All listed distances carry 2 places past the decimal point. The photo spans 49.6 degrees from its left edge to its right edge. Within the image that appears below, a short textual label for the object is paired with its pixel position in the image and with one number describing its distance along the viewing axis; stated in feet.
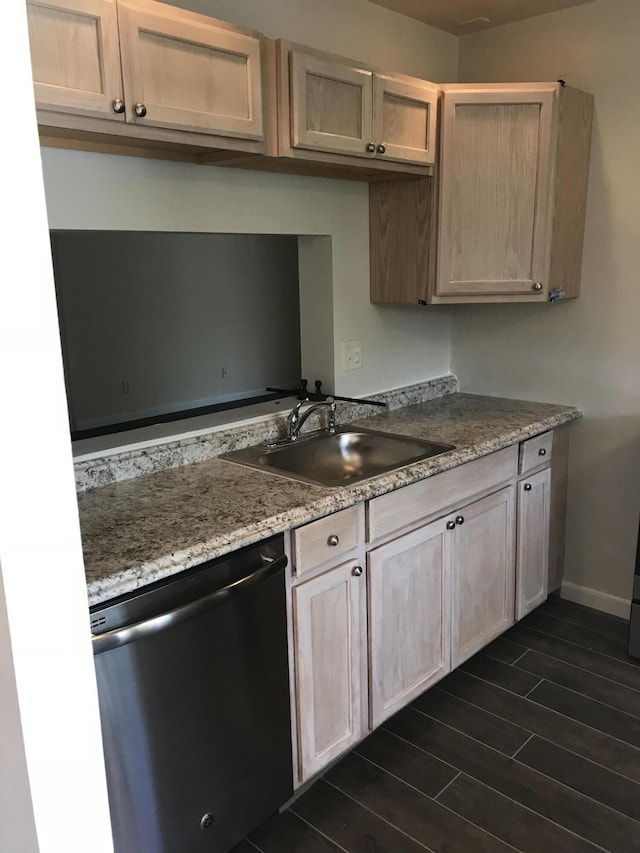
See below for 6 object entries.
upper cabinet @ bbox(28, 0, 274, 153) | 4.87
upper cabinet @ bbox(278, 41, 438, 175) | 6.39
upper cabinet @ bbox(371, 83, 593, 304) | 8.14
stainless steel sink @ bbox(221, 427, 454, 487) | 7.52
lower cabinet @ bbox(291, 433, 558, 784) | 6.11
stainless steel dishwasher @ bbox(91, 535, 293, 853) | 4.65
